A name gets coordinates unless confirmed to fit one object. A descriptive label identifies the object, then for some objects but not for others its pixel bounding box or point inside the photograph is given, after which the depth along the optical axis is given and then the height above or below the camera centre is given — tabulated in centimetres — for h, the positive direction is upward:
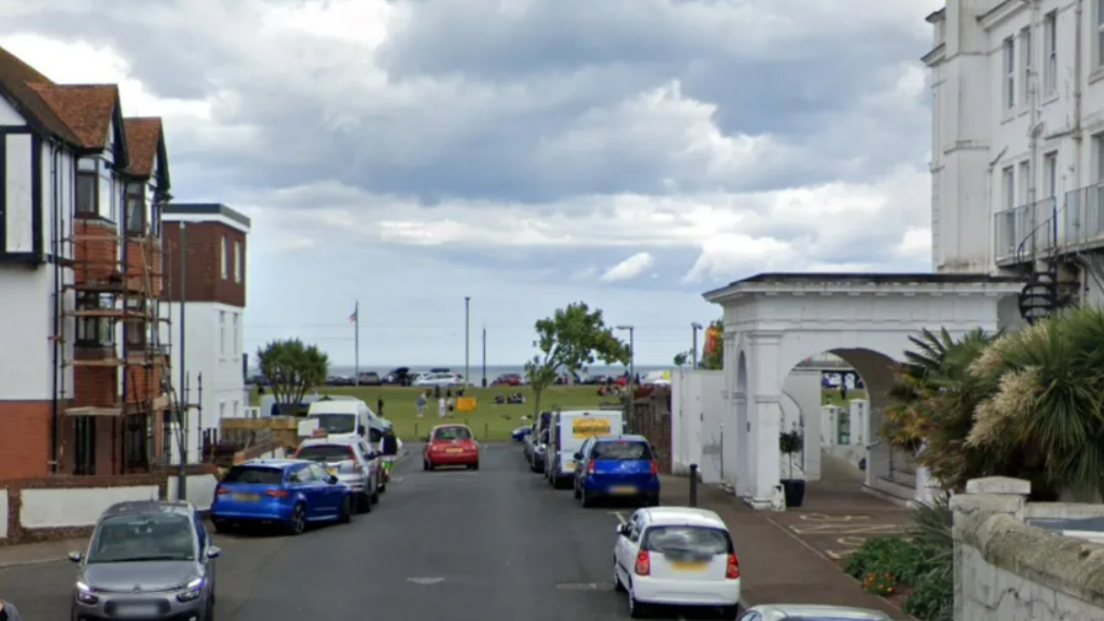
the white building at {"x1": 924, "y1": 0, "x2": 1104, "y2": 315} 2984 +463
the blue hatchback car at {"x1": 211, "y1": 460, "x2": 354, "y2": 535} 2905 -284
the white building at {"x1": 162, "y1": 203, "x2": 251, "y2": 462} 5312 +163
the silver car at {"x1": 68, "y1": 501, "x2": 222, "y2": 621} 1778 -266
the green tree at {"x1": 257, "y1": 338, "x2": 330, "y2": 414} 8019 -101
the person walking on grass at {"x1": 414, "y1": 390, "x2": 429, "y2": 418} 8922 -328
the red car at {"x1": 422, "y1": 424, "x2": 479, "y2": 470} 5153 -335
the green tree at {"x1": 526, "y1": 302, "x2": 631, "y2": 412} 8462 +59
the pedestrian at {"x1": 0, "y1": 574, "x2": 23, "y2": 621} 1507 -272
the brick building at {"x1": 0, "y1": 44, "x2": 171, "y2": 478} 3095 +137
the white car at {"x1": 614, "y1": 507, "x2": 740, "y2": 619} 1950 -279
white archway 3284 +66
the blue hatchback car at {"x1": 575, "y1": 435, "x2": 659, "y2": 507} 3428 -274
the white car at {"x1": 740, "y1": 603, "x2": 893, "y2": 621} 1216 -214
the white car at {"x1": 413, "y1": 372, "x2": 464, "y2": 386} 13444 -268
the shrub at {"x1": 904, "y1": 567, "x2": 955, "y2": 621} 1816 -304
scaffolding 3312 +24
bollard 3244 -292
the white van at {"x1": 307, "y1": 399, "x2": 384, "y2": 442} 4894 -218
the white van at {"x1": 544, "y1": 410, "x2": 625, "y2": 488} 4162 -222
